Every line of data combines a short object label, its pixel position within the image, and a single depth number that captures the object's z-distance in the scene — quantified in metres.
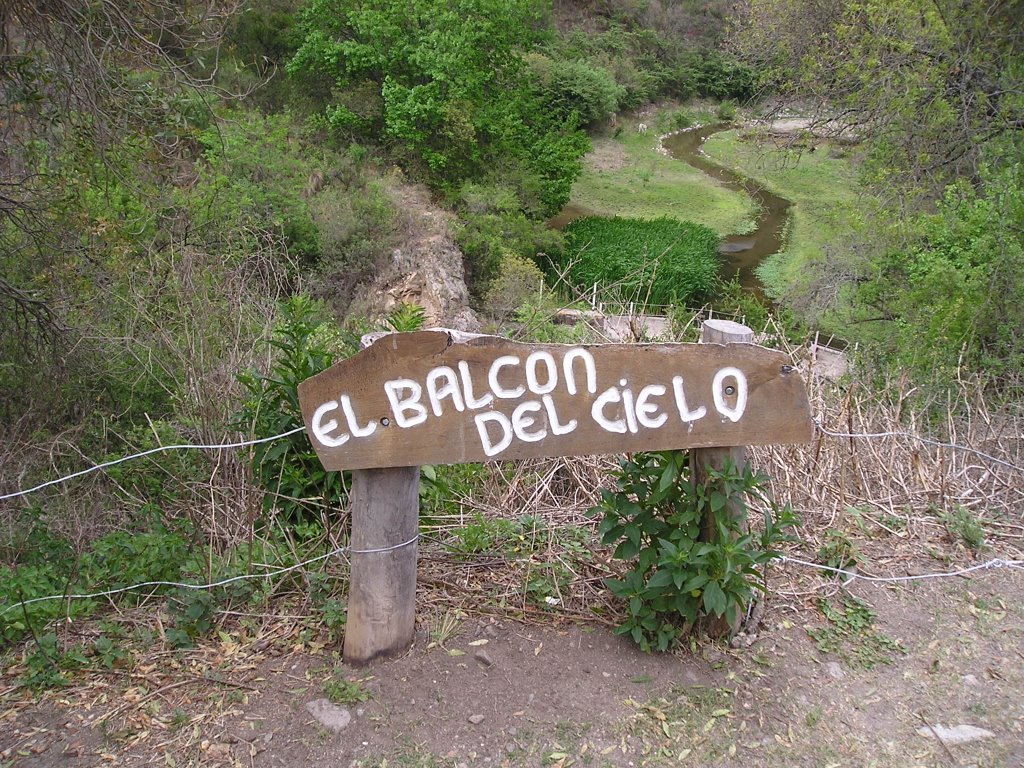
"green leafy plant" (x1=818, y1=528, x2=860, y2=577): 3.36
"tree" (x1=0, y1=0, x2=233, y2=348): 3.92
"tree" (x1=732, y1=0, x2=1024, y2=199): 10.15
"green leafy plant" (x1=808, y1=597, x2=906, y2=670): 2.90
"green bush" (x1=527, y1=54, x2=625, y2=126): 32.53
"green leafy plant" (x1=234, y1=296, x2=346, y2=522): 3.22
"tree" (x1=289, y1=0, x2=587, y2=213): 21.28
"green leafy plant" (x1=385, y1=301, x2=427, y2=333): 3.38
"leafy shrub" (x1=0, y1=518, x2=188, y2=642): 2.84
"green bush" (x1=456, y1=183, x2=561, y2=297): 20.09
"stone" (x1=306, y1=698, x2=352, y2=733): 2.46
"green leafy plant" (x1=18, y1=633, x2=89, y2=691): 2.59
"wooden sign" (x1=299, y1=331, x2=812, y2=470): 2.41
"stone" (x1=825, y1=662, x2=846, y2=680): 2.79
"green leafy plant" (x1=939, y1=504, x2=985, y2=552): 3.67
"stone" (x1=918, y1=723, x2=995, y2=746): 2.52
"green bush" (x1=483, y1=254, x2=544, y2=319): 17.62
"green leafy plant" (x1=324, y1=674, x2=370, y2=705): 2.54
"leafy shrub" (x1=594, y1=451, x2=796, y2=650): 2.57
